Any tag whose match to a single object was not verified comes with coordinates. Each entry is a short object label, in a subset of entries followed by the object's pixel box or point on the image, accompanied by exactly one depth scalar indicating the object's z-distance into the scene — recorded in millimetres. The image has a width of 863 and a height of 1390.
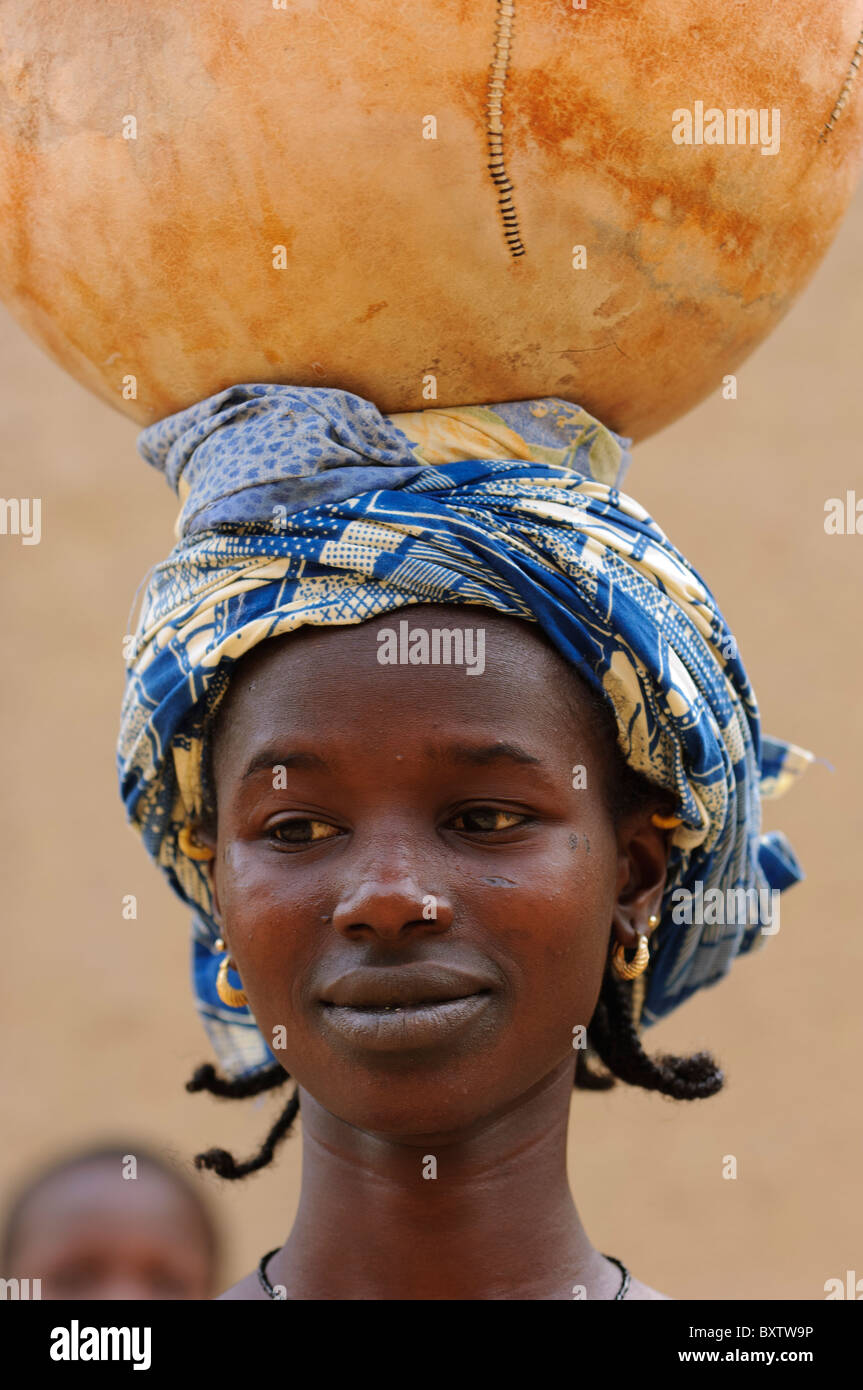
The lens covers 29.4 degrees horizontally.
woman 2100
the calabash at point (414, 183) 2045
